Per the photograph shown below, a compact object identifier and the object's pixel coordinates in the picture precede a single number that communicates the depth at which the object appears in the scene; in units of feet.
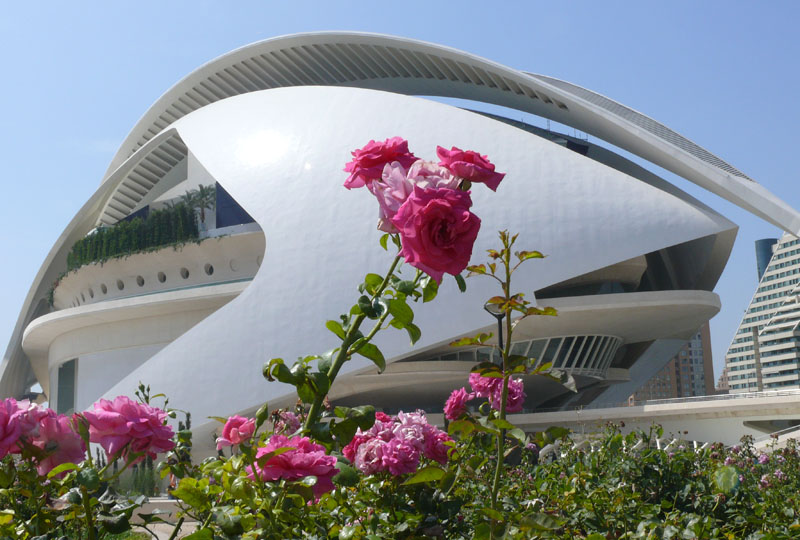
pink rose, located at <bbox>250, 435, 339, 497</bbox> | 5.20
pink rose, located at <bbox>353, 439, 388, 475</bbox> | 7.11
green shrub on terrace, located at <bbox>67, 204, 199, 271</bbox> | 75.41
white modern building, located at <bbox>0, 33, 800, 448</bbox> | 63.77
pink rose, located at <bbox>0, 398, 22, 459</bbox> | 5.79
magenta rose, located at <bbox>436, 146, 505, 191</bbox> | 5.60
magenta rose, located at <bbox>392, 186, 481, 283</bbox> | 5.00
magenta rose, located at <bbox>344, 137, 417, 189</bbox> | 6.19
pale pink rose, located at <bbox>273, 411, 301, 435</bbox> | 9.33
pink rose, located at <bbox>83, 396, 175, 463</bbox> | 5.73
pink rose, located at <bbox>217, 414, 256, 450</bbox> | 6.65
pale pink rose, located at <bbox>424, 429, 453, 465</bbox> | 7.52
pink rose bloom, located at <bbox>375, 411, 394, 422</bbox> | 7.96
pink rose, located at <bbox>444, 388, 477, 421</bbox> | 8.58
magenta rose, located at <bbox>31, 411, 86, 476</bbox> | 6.16
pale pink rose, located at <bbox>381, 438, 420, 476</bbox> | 7.05
